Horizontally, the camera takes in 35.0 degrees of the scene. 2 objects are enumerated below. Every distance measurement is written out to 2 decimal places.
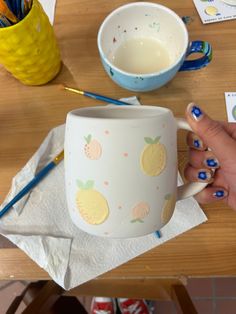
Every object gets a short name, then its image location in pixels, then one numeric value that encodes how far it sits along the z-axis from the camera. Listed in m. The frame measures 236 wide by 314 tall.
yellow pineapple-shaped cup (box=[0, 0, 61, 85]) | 0.46
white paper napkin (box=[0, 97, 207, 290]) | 0.48
